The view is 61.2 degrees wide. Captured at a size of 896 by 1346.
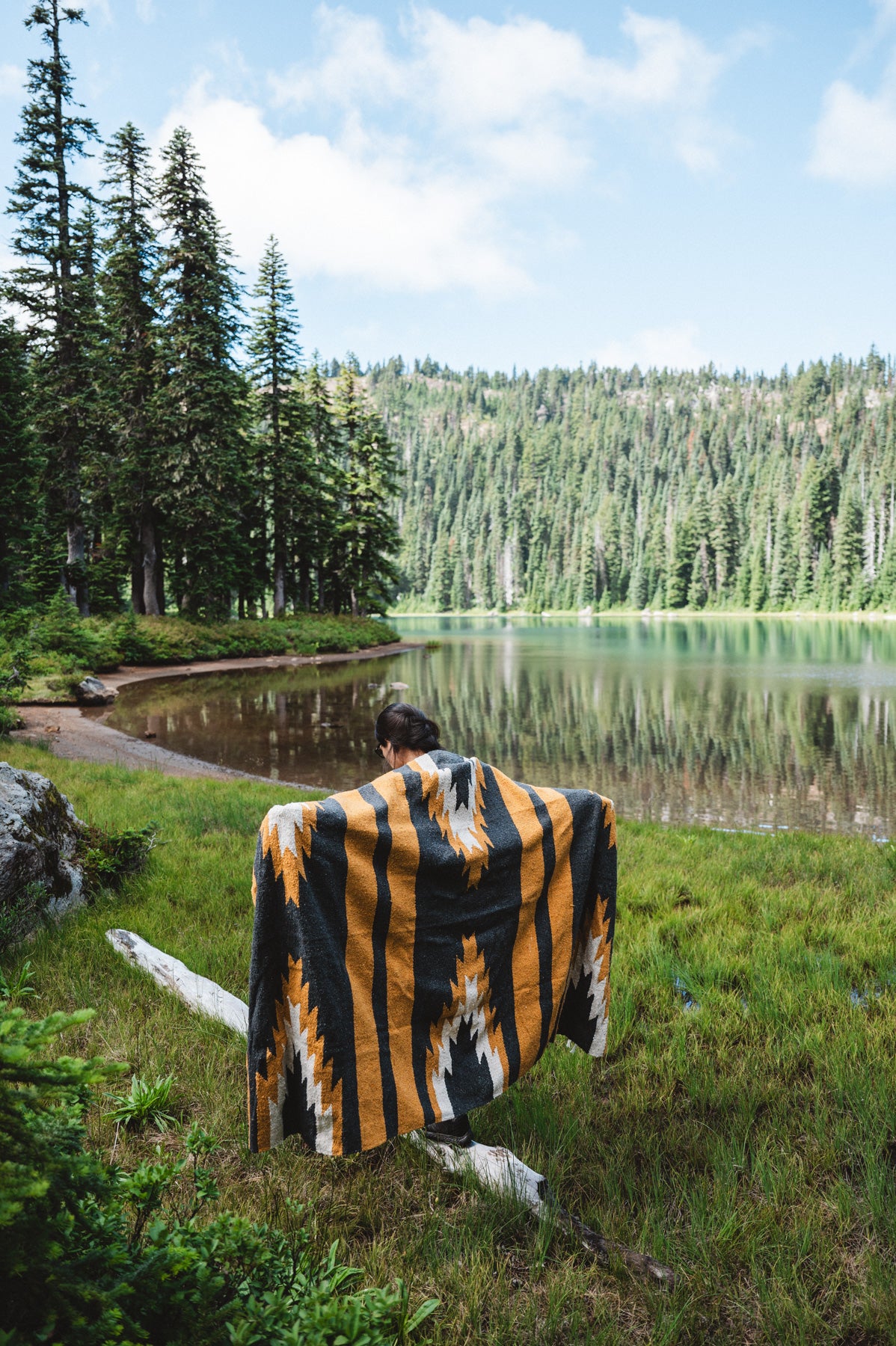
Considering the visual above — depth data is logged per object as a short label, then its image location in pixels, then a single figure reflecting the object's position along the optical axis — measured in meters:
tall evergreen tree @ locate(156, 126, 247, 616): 27.80
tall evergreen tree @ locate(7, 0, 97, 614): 23.78
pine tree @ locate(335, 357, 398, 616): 40.41
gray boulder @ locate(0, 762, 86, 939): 4.12
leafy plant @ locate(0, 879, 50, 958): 3.95
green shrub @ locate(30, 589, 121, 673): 21.41
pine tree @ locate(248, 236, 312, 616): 34.59
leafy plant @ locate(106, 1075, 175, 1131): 2.67
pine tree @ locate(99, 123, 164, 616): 27.30
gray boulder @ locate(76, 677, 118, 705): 18.73
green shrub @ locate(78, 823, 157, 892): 4.93
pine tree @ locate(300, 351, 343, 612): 37.34
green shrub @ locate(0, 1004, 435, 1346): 1.19
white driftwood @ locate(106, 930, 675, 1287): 2.10
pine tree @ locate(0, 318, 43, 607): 22.73
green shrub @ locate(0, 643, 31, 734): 11.78
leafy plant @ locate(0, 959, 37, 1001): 2.70
